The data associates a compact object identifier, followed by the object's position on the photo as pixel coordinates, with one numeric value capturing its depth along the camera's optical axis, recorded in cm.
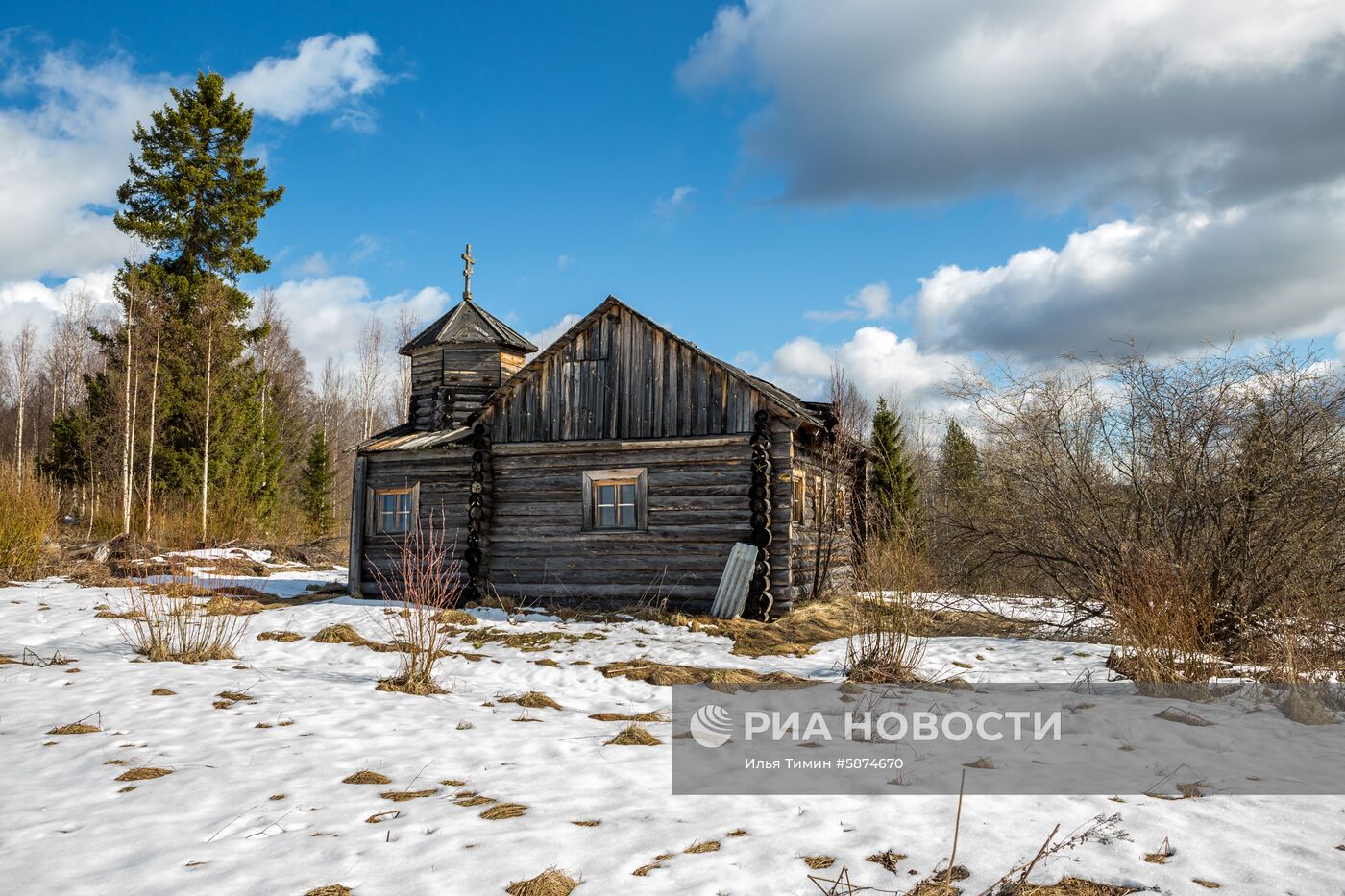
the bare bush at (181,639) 891
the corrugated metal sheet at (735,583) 1352
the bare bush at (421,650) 795
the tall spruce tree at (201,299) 2562
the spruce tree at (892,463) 2422
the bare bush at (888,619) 803
